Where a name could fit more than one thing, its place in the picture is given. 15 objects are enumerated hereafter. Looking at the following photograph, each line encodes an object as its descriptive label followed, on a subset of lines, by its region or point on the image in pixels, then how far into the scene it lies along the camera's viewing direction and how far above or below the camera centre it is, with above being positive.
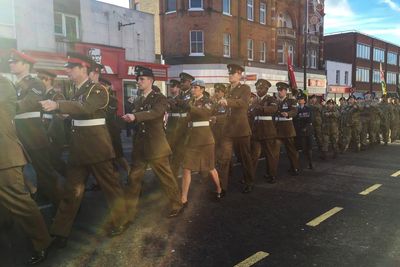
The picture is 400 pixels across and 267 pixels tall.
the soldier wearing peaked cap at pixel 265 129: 7.78 -0.82
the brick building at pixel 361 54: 51.34 +3.59
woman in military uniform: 6.18 -0.82
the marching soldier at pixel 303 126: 10.09 -0.99
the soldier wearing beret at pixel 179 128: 6.86 -0.69
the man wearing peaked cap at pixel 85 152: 4.56 -0.70
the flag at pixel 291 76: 20.90 +0.41
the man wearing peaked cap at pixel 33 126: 5.12 -0.49
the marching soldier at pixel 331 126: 11.39 -1.12
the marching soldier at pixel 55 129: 6.29 -0.64
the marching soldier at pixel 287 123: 8.41 -0.77
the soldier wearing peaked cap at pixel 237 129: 6.82 -0.71
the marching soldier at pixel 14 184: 3.94 -0.87
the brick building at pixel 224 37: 30.56 +3.64
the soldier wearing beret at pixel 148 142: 5.27 -0.70
